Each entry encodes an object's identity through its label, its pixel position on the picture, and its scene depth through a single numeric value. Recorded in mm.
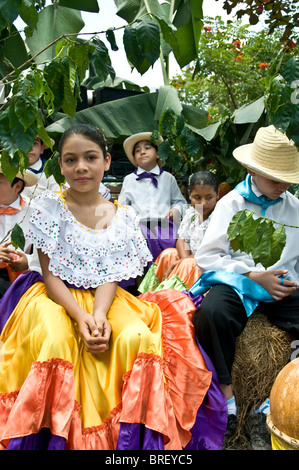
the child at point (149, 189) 4500
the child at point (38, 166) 3762
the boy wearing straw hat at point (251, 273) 2293
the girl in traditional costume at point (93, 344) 1870
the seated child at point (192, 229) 3822
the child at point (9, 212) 3012
